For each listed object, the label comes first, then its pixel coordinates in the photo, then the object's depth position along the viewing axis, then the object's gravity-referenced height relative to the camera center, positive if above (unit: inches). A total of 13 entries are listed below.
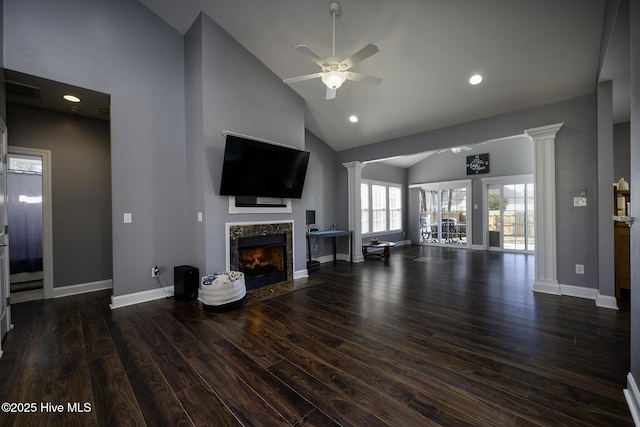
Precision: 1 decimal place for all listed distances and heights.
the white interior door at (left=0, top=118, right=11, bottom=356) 94.2 -11.9
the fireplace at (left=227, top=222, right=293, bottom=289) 147.7 -23.2
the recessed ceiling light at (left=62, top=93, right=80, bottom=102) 127.2 +58.4
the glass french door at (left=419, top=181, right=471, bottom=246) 311.4 -1.9
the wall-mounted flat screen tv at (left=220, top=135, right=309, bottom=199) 137.7 +25.5
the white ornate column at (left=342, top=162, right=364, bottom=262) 235.9 +6.9
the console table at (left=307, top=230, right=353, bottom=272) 203.9 -17.5
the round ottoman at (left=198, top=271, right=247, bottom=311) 120.4 -35.9
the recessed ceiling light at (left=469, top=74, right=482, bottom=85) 136.2 +68.9
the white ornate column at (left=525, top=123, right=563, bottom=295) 139.6 +0.5
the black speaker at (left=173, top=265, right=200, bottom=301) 135.4 -34.8
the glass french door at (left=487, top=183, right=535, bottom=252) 271.6 -6.0
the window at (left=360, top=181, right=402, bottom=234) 281.9 +6.2
